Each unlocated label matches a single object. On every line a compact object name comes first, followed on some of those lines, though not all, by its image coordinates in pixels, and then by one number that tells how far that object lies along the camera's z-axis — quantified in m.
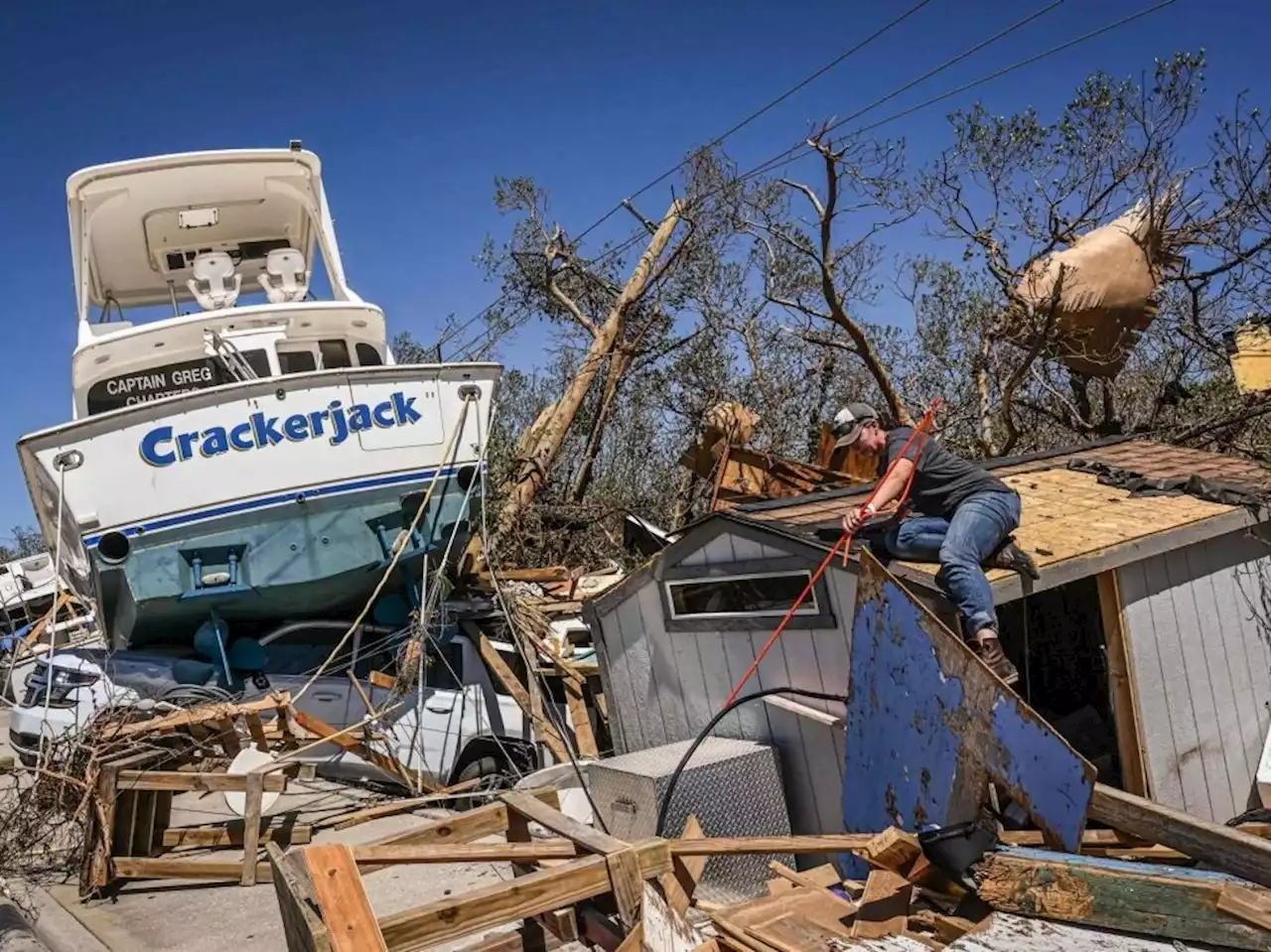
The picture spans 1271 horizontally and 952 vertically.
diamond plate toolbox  5.92
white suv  10.05
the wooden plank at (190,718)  8.34
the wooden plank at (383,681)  9.92
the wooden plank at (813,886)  4.39
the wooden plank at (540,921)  4.17
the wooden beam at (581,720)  9.60
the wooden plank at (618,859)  3.66
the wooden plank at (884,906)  4.19
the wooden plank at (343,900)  3.19
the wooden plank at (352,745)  9.13
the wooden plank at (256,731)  8.85
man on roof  5.42
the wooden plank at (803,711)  6.04
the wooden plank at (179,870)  7.98
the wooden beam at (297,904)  3.23
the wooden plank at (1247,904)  3.72
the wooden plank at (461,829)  4.27
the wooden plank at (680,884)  4.05
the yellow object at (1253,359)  12.64
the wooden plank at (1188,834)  4.06
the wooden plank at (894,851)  4.25
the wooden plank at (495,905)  3.38
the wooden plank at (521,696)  9.43
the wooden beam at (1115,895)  3.87
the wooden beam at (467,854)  3.73
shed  6.27
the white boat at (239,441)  10.66
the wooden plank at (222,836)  8.59
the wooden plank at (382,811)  6.38
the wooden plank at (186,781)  7.96
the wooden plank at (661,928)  3.56
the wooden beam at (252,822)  8.05
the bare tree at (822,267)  11.48
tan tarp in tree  10.31
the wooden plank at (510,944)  4.27
